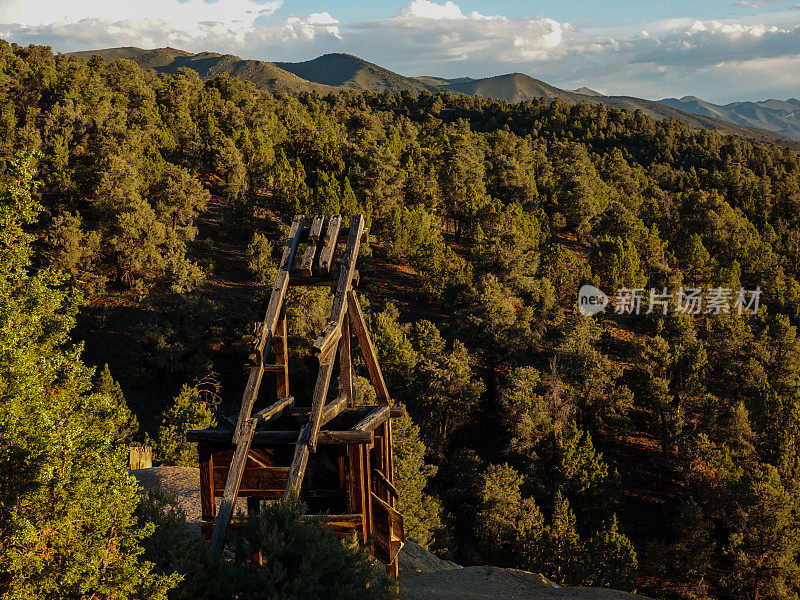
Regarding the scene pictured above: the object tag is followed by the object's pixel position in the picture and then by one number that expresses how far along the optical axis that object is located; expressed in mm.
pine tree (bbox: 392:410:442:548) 24891
